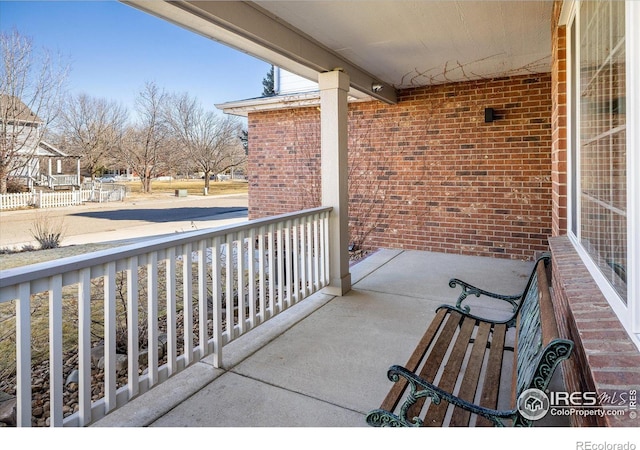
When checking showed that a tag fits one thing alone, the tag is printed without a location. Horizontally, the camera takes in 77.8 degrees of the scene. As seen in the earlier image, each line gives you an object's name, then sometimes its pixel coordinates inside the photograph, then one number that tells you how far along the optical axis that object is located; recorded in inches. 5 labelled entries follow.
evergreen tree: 1144.1
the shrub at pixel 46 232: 265.9
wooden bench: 49.9
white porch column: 164.9
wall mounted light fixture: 224.1
